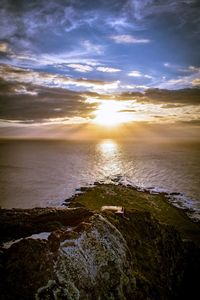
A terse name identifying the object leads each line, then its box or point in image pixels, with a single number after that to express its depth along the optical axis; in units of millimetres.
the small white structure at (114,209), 15311
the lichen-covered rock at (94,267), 9789
